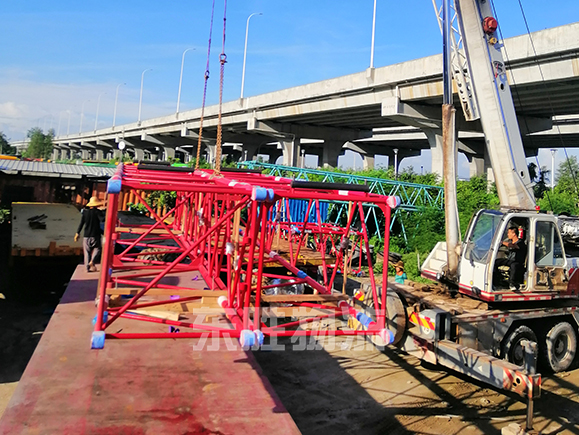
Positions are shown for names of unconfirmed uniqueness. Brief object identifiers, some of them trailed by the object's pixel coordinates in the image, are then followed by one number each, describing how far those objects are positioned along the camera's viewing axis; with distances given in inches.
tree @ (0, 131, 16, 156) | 3689.7
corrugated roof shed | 623.5
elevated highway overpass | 669.3
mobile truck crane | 274.2
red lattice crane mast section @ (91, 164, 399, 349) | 161.5
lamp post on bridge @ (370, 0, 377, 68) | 983.9
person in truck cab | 295.0
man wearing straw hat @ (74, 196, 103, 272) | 382.9
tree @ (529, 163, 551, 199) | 1259.2
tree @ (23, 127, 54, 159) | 3838.6
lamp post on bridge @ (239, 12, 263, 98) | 1618.7
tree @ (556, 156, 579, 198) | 1211.0
